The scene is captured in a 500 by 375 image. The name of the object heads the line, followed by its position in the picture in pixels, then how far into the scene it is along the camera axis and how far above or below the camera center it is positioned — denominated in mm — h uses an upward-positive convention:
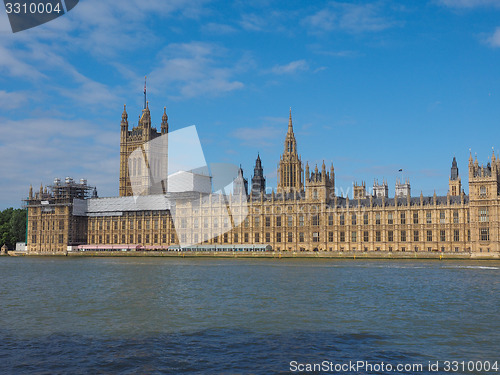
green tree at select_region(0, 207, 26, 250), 163500 +1558
